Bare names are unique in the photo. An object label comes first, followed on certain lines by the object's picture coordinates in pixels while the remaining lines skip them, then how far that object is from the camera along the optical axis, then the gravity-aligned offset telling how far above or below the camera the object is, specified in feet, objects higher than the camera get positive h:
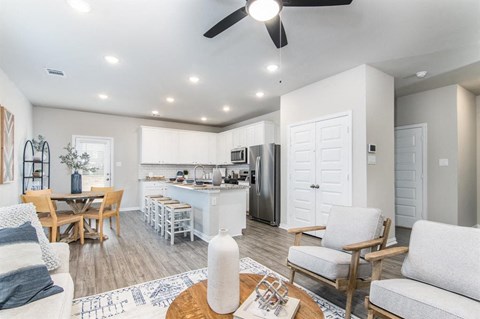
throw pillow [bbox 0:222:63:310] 4.36 -2.14
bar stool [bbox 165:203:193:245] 12.55 -3.01
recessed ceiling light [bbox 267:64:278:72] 11.66 +4.96
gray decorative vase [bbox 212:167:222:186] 13.98 -0.81
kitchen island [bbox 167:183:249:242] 13.03 -2.55
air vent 12.18 +4.87
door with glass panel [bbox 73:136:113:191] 21.02 +0.49
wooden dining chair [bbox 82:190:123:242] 12.71 -2.70
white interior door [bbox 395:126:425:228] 15.78 -0.60
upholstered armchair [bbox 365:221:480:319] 4.63 -2.61
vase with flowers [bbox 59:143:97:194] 13.61 -0.93
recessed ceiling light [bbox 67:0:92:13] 7.11 +4.90
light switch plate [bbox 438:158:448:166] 14.57 +0.27
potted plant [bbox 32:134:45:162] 16.57 +1.26
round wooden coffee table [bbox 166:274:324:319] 4.12 -2.63
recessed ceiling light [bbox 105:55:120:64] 10.61 +4.85
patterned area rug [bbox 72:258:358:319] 6.48 -4.12
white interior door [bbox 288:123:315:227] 14.06 -0.57
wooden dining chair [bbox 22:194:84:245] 10.86 -2.21
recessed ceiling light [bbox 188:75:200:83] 13.14 +4.90
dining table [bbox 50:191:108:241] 12.35 -2.23
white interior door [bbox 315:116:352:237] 12.27 +0.04
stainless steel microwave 21.53 +0.93
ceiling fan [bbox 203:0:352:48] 5.71 +4.07
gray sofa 4.07 -2.62
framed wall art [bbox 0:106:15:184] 11.58 +0.96
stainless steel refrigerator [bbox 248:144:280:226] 16.84 -1.37
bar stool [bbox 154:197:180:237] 13.91 -2.97
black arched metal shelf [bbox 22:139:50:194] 15.89 -0.30
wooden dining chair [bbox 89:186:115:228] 16.24 -1.73
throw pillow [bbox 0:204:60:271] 5.49 -1.38
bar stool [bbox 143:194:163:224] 16.89 -3.24
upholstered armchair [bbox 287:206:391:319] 6.39 -2.64
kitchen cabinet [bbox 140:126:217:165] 22.25 +1.87
